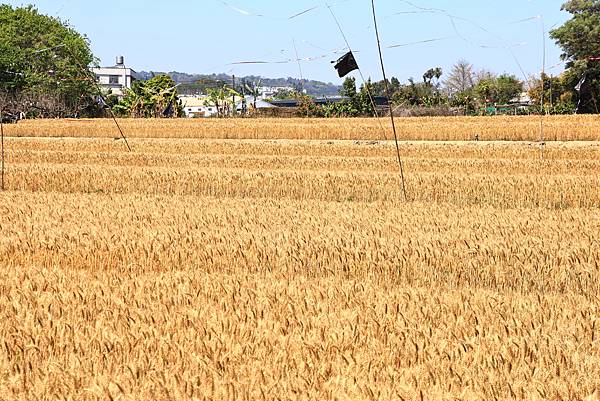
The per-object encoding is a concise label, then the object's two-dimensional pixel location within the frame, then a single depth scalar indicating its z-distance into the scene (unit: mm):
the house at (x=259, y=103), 156125
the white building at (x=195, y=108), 179900
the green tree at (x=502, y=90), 100825
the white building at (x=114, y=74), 187875
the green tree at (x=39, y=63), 83250
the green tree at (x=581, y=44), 64312
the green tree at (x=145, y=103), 82438
